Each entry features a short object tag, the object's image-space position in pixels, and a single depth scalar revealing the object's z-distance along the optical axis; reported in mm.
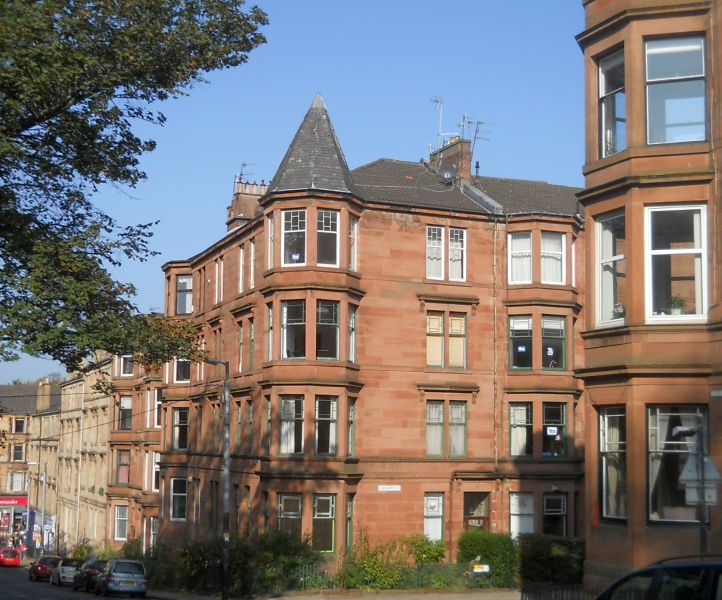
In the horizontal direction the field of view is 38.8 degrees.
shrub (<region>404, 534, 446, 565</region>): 37594
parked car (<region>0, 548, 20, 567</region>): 77875
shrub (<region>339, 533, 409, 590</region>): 35500
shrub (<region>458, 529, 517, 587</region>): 37344
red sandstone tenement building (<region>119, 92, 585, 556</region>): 36625
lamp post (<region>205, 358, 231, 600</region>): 33062
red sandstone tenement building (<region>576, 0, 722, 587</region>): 17844
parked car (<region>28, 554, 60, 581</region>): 56875
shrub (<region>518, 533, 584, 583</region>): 34188
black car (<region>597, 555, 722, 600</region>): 10984
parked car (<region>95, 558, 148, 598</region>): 40250
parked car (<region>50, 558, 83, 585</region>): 52922
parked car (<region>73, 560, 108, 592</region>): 45000
